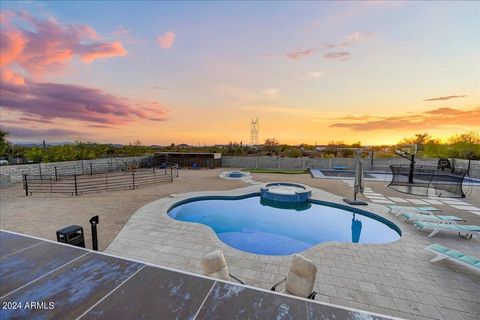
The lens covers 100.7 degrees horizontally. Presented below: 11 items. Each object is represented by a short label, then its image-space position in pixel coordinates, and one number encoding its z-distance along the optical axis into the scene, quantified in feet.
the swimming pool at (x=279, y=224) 19.13
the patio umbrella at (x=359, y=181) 25.51
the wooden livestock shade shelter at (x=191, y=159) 66.85
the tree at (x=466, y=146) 62.54
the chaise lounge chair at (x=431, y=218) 19.07
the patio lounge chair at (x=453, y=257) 11.66
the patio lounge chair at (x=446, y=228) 16.11
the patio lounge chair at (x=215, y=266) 8.52
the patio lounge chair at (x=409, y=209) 22.65
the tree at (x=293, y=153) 76.84
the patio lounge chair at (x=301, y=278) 8.00
